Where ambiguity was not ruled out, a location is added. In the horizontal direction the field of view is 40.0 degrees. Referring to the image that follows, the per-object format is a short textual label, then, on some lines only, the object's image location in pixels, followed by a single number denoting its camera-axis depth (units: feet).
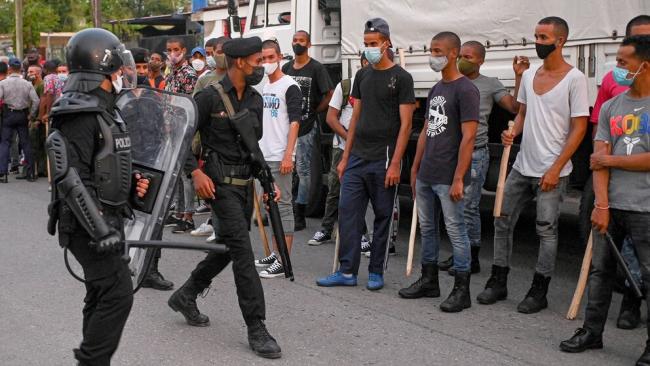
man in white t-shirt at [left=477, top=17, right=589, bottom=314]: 19.02
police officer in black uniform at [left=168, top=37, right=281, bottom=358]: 17.10
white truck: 21.47
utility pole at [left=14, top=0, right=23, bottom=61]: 92.32
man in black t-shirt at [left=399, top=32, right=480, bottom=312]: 19.60
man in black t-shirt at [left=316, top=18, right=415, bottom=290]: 21.04
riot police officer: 12.46
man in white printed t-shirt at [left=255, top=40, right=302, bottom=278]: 23.95
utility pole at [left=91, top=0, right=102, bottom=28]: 76.38
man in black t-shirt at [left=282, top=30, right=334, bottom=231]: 28.55
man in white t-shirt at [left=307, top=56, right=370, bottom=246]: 26.12
